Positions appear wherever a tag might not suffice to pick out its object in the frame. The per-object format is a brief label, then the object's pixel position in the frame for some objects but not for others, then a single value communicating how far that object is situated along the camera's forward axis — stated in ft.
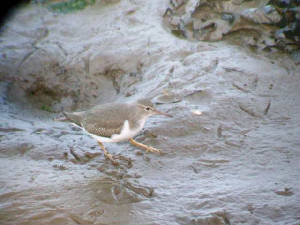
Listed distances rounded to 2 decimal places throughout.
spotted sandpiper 37.42
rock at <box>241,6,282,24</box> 52.75
